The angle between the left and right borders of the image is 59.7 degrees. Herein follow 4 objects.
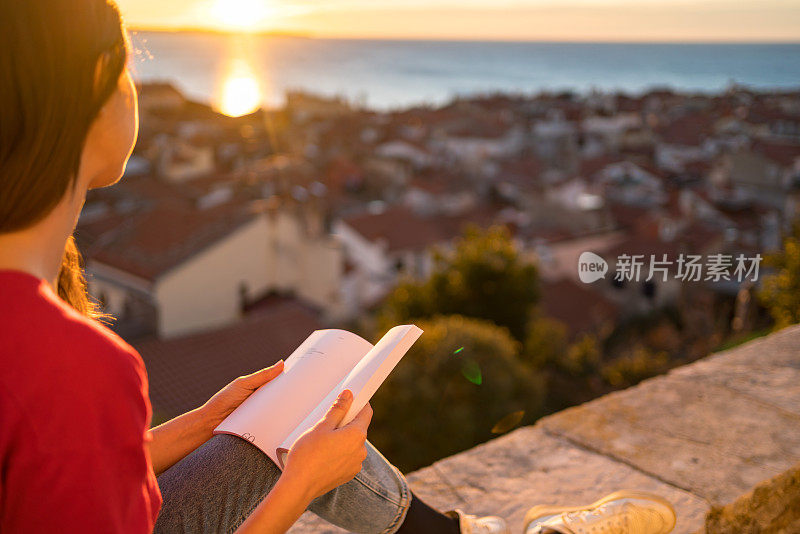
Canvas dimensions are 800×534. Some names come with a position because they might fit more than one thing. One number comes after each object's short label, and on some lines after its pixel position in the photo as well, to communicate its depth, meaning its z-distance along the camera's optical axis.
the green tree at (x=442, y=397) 7.26
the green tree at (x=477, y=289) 12.00
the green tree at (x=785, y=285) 6.92
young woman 0.69
